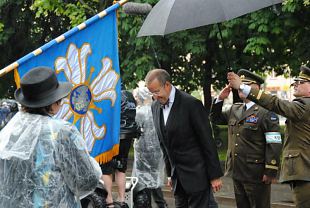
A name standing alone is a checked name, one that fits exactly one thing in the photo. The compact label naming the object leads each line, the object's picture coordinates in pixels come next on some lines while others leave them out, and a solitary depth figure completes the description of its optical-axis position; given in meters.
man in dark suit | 8.22
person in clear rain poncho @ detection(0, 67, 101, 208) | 5.45
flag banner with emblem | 7.24
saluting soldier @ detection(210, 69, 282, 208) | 8.90
